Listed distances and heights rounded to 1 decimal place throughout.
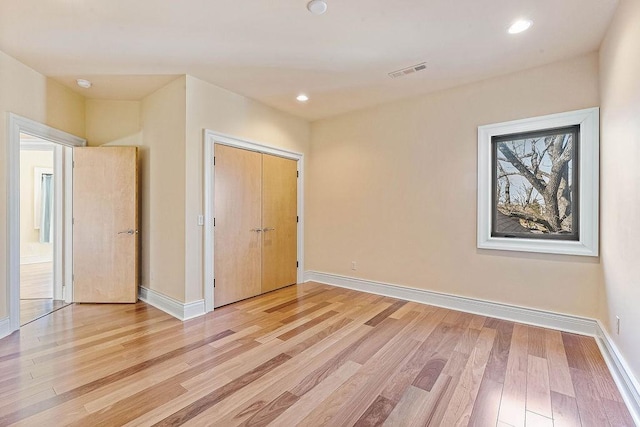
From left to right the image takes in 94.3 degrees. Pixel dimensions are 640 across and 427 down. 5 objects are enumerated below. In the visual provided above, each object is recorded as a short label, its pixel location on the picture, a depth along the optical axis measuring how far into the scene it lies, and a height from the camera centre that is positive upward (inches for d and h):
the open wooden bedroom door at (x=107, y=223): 149.0 -5.2
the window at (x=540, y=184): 110.2 +12.7
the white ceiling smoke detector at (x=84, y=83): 134.5 +59.7
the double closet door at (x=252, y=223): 144.6 -5.3
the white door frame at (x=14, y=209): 112.1 +1.2
